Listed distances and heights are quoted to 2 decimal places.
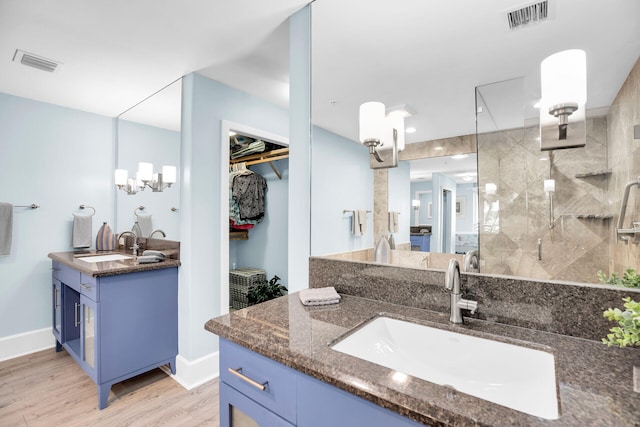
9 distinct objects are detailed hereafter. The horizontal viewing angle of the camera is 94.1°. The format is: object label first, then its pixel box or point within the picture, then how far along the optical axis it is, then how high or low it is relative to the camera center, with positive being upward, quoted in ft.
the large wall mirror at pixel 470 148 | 2.75 +0.79
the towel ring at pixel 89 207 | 9.95 +0.28
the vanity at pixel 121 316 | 6.50 -2.38
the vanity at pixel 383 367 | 1.81 -1.18
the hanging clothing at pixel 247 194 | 12.52 +0.88
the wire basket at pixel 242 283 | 12.14 -2.82
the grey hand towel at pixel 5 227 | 8.39 -0.33
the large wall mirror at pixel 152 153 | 8.19 +1.92
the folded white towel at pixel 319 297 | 3.92 -1.10
